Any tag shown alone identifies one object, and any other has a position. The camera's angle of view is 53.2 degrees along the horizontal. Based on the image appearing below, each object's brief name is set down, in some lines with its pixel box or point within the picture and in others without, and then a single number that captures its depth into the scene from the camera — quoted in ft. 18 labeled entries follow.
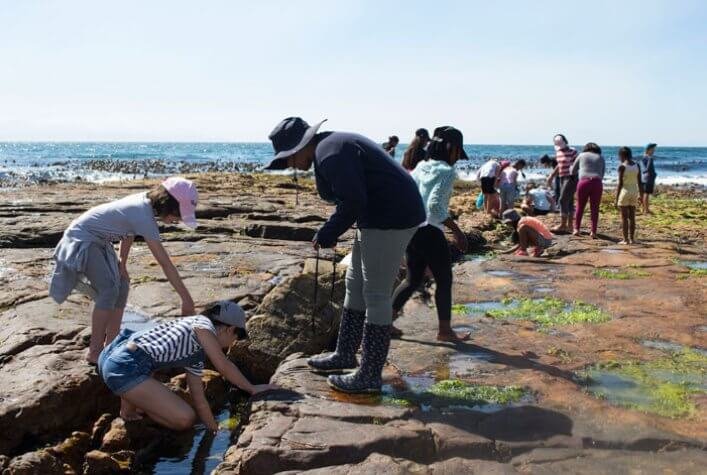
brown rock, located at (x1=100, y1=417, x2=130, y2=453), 15.14
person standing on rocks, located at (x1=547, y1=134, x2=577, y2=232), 44.52
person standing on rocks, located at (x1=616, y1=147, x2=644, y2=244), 38.88
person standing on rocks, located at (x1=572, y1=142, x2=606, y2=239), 40.98
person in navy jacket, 14.05
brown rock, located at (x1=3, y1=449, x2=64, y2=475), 13.87
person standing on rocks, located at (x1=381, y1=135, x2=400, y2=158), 49.06
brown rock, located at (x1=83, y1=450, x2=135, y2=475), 14.51
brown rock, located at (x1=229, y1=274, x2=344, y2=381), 19.16
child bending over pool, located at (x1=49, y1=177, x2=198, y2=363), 15.87
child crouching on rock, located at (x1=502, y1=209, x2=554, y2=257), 36.47
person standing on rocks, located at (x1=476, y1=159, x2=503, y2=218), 49.78
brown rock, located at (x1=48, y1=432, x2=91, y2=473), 14.73
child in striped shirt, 14.78
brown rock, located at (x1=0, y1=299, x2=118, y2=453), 15.34
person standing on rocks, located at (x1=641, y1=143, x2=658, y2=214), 55.67
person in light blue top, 18.86
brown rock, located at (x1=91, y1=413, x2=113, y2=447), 15.76
